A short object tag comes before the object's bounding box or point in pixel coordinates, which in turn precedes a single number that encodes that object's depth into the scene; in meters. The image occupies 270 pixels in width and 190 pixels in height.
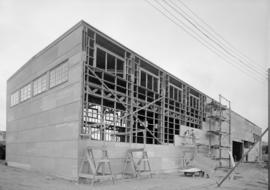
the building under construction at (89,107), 14.69
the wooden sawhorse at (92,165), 12.70
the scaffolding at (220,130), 28.12
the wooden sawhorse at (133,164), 15.49
